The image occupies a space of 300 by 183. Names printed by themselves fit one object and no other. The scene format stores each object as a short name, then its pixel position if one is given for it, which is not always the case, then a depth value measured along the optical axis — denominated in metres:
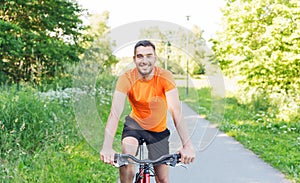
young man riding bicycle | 2.46
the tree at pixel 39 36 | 10.93
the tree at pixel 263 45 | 12.56
